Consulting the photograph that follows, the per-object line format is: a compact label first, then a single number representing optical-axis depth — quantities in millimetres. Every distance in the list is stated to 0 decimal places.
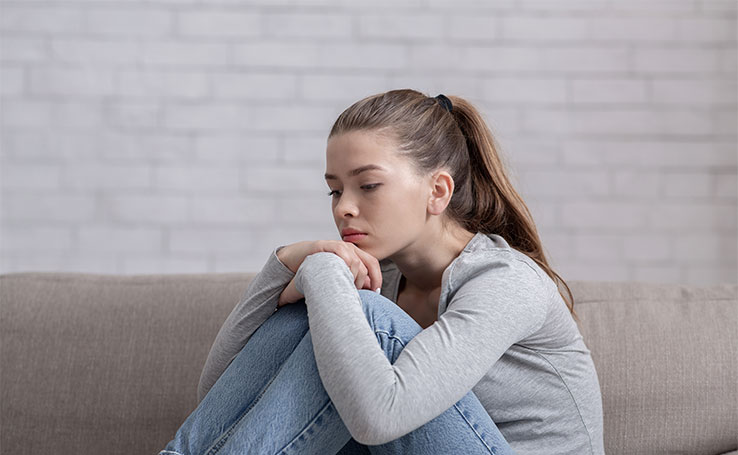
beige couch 2853
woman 2267
